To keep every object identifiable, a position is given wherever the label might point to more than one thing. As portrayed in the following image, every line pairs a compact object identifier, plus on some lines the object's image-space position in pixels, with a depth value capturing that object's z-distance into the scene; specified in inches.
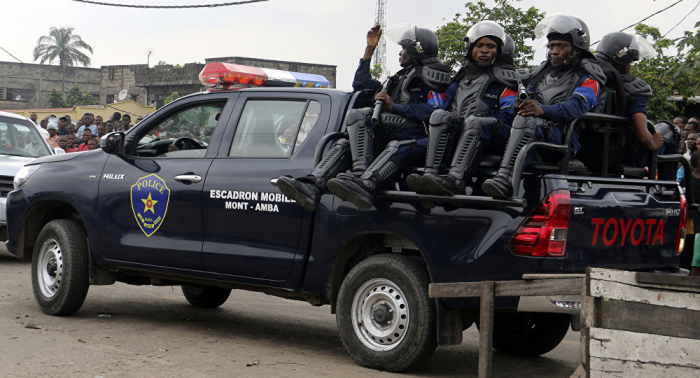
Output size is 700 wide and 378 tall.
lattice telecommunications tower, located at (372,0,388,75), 1658.5
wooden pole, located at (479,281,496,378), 166.4
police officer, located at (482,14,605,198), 188.4
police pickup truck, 187.6
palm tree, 2854.3
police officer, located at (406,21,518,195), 195.2
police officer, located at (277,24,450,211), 206.7
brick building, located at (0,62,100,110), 2365.9
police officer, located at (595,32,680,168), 223.5
